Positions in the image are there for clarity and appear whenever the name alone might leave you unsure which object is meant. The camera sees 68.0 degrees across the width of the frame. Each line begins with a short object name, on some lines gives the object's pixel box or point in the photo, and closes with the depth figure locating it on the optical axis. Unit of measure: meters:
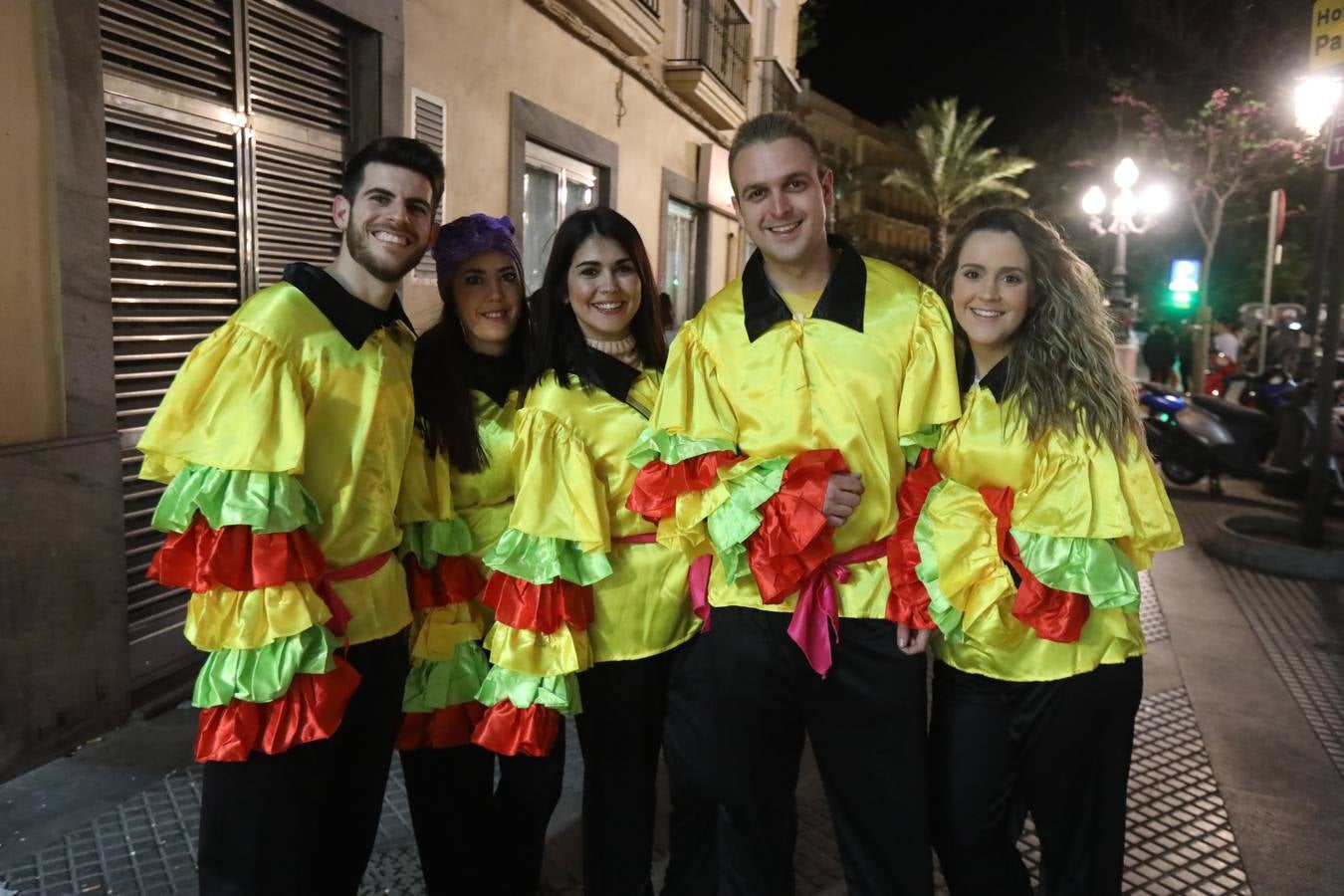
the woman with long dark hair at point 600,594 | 2.56
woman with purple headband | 2.69
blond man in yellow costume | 2.36
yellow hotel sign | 6.31
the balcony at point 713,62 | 10.81
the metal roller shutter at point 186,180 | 4.06
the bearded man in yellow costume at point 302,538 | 2.11
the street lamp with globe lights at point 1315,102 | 6.89
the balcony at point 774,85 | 16.08
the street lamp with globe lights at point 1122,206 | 11.73
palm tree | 35.88
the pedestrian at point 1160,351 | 16.80
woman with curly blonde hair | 2.35
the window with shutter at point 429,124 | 5.80
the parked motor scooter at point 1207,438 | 9.67
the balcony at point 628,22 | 8.19
